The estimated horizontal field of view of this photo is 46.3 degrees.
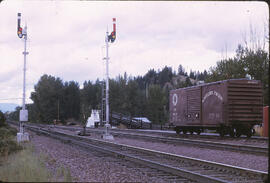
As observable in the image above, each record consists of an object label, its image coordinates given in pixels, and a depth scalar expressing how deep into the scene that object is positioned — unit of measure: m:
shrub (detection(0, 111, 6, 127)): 24.72
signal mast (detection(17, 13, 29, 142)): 18.02
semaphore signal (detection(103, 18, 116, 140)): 20.13
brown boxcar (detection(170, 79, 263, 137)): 19.05
